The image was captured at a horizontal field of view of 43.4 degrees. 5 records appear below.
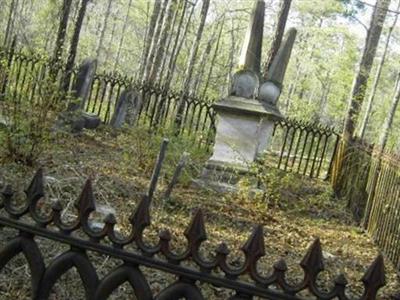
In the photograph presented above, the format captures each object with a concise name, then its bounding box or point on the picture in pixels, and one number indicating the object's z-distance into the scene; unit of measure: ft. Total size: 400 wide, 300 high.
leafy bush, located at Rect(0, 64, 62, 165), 19.94
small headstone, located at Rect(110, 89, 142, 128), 38.83
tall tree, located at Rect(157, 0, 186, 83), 41.14
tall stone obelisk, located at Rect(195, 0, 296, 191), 24.66
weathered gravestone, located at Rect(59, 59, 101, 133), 32.44
